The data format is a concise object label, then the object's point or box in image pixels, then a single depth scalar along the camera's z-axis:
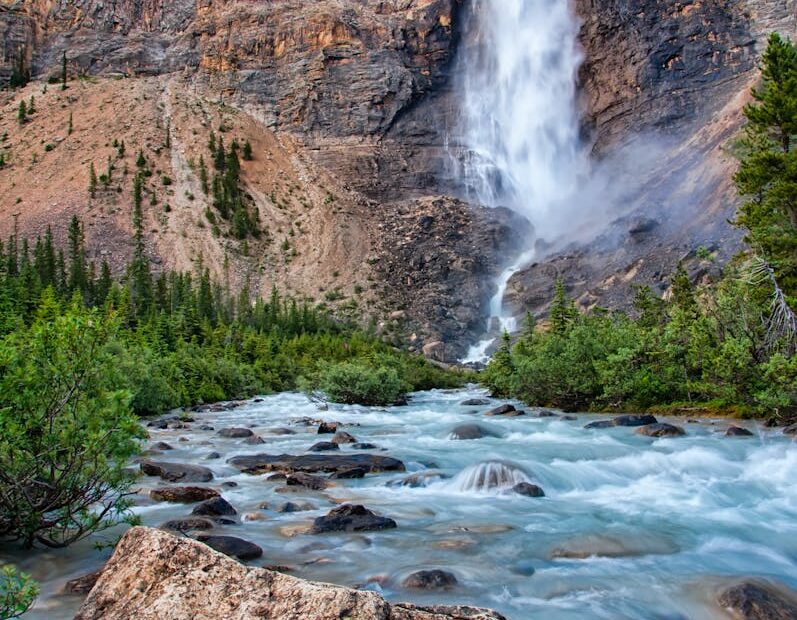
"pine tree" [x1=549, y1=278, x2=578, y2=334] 34.19
